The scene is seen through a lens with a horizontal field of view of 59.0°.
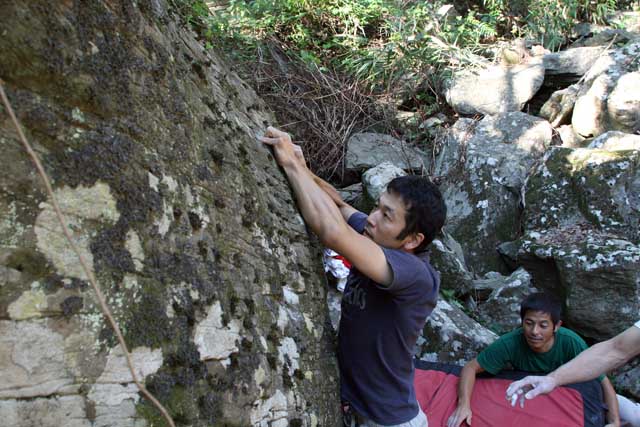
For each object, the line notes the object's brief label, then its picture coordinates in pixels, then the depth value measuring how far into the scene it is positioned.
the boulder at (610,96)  8.01
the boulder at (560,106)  8.88
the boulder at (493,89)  9.23
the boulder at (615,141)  7.20
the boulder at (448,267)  5.64
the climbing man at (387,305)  2.40
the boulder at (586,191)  6.47
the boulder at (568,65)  9.71
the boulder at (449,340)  4.73
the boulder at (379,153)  7.80
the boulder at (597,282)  5.45
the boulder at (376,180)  5.91
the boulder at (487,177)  7.26
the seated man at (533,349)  4.27
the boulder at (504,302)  5.77
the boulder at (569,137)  8.45
